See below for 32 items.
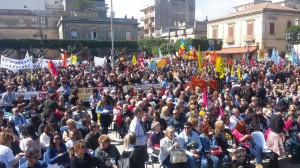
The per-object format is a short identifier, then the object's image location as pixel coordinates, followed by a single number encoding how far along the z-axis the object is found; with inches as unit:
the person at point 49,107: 361.7
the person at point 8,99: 460.4
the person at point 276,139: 318.0
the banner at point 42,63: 913.3
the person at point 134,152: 247.1
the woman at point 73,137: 258.5
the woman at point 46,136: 270.7
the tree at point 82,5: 2765.7
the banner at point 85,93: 616.7
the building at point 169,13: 2992.1
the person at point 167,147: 272.7
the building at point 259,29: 1964.8
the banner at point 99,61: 1018.7
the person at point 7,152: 224.7
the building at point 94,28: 2341.3
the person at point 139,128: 290.5
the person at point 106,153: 235.8
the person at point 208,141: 289.6
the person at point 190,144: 283.6
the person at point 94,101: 460.8
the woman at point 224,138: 297.0
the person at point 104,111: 413.7
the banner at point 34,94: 565.6
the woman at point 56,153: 240.8
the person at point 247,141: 313.1
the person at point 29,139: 259.6
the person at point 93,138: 274.2
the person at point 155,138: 305.9
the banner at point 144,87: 649.0
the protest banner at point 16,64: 726.5
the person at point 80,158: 215.9
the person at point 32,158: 204.2
